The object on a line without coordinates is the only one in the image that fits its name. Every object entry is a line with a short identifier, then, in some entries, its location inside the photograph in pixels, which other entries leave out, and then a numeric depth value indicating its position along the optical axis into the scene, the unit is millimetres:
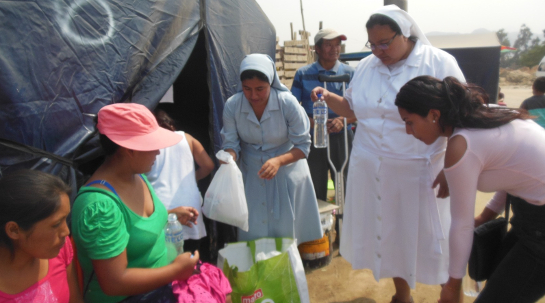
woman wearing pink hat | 1727
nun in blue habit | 2918
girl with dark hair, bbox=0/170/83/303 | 1521
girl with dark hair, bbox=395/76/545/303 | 1823
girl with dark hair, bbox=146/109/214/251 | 2795
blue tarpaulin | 2180
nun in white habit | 2574
